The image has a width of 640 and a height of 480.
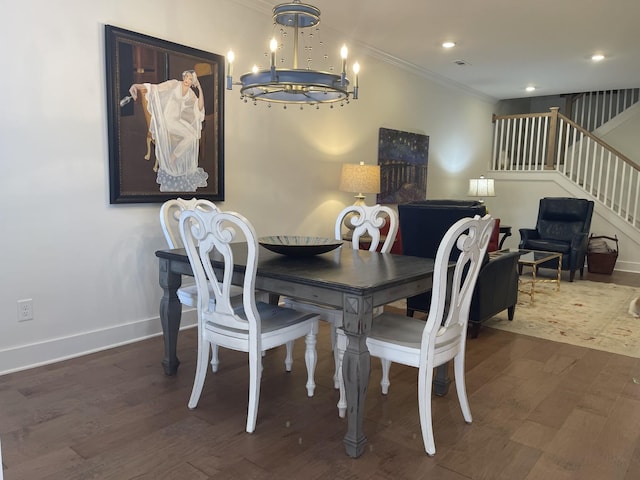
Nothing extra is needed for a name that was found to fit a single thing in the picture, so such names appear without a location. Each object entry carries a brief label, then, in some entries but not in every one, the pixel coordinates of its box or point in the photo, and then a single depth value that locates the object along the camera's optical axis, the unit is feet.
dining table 6.75
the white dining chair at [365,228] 9.93
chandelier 7.70
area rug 12.42
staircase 24.27
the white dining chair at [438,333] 6.84
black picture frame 10.64
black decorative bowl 8.70
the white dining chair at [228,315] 7.27
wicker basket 21.84
